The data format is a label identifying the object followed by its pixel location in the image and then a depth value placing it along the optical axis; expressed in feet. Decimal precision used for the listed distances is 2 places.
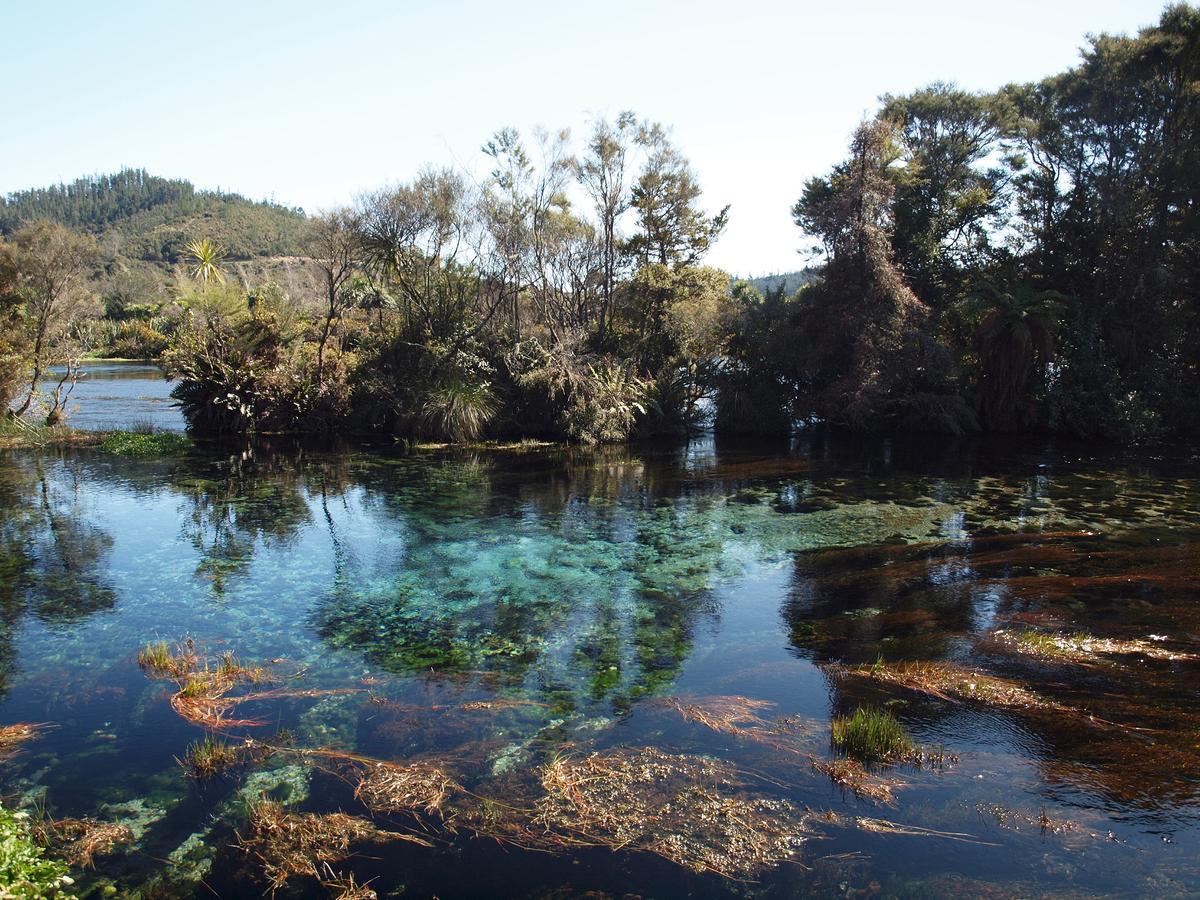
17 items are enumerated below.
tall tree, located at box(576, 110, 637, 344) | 85.87
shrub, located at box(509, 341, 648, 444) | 80.89
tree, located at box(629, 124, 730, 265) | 86.28
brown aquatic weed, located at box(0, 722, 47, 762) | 21.93
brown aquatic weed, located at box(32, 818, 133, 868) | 17.34
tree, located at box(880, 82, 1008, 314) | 87.71
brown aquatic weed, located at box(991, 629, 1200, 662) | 27.14
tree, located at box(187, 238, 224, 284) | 123.75
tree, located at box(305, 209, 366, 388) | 83.51
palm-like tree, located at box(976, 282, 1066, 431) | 77.30
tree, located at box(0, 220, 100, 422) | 72.33
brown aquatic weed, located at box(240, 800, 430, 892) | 16.89
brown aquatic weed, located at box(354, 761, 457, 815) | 19.20
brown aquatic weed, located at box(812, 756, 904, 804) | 19.38
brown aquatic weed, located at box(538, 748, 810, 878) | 17.31
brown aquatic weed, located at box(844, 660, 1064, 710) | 24.04
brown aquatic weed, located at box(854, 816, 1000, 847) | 17.61
